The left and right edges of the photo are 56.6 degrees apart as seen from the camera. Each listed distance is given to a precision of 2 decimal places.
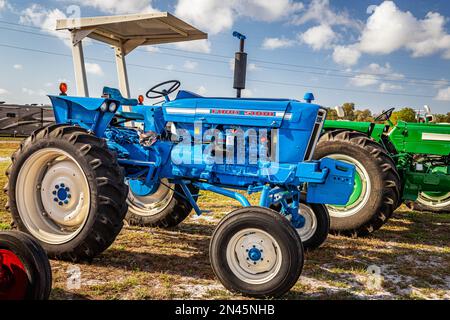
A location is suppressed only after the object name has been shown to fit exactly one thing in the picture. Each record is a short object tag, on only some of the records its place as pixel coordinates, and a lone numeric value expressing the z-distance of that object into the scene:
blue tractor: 3.13
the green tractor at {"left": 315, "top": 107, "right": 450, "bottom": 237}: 5.04
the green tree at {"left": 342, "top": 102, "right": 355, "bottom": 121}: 33.42
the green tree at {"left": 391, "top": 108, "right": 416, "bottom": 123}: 29.21
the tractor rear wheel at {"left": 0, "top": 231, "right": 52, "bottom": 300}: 2.42
